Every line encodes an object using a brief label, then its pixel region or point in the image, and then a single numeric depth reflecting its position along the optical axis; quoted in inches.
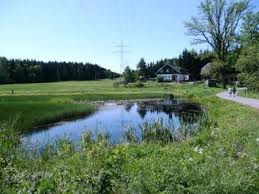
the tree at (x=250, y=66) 731.7
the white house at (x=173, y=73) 2364.0
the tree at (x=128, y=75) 1931.5
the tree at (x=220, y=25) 1335.0
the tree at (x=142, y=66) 2515.6
